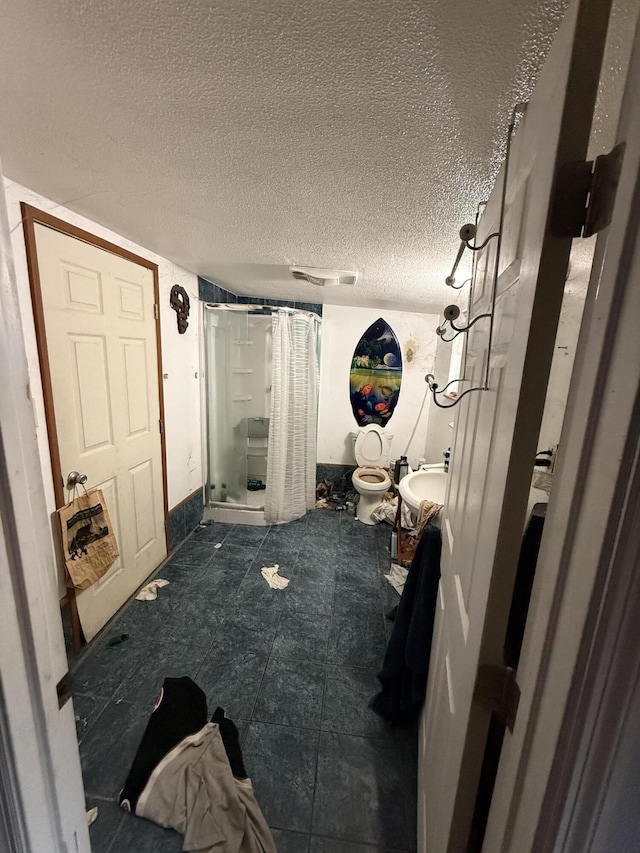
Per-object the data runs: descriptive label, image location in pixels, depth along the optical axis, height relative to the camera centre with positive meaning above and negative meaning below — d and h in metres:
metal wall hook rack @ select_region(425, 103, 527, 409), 0.67 +0.30
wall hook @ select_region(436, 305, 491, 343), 0.96 +0.17
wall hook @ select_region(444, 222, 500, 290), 0.85 +0.36
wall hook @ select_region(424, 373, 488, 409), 0.76 -0.05
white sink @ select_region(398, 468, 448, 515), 2.12 -0.74
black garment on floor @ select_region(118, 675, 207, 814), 1.17 -1.44
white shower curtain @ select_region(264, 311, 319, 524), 2.93 -0.45
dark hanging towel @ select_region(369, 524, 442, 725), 1.26 -1.09
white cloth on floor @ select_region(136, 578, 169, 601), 2.09 -1.49
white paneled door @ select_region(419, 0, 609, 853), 0.42 -0.05
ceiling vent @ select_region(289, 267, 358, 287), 2.15 +0.60
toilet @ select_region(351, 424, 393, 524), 3.33 -0.92
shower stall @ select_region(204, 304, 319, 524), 2.94 -0.32
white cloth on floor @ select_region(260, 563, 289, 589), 2.27 -1.50
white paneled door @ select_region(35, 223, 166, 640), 1.49 -0.18
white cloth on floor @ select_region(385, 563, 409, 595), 2.31 -1.50
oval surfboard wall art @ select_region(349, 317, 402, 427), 3.50 -0.08
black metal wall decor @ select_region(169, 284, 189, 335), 2.30 +0.40
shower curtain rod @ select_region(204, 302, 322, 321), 2.80 +0.47
